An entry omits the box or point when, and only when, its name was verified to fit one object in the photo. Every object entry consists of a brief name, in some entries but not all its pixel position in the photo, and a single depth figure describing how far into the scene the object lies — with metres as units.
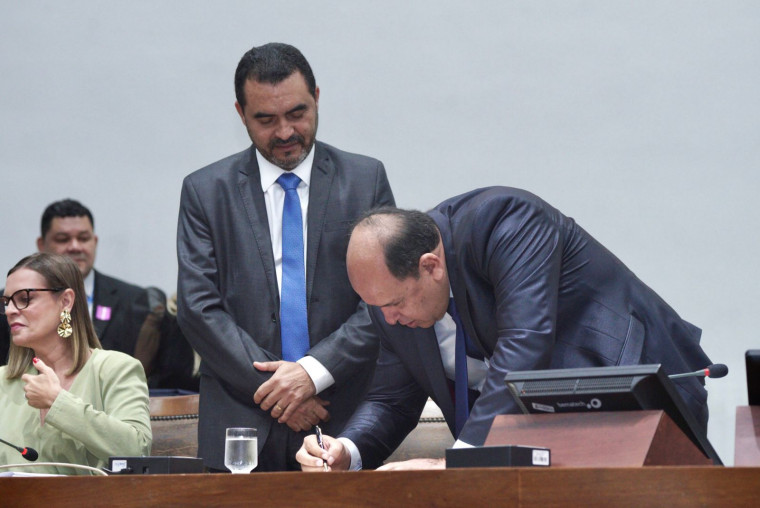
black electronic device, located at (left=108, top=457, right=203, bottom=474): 7.20
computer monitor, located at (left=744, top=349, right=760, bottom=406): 7.24
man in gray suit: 7.98
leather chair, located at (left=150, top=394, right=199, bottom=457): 8.37
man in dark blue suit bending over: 7.54
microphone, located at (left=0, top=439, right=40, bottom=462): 7.51
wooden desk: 6.89
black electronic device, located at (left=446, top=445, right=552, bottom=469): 6.99
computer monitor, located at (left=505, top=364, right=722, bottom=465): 7.08
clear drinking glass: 7.58
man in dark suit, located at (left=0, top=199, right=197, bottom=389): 9.20
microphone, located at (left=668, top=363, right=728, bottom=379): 7.34
